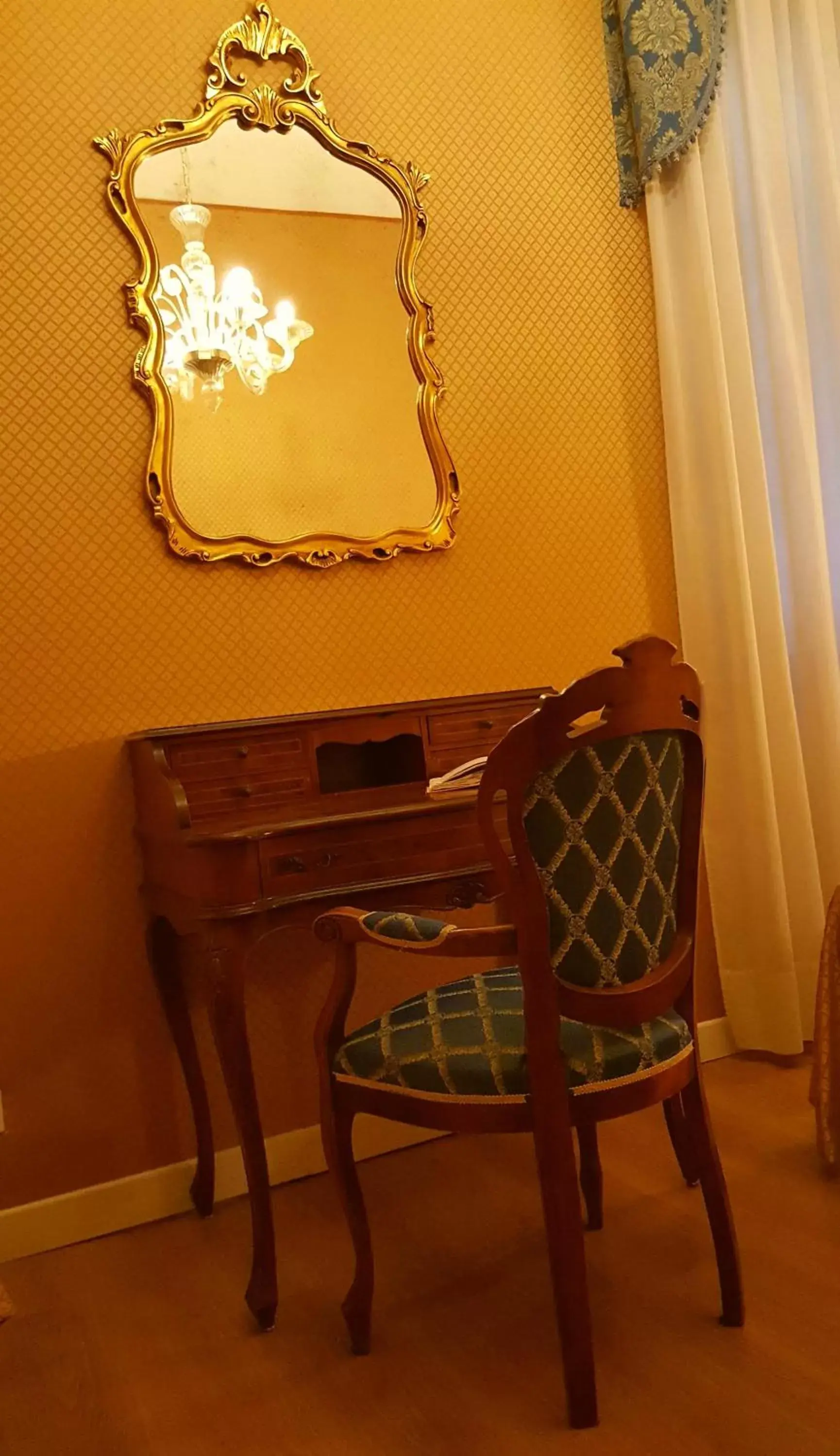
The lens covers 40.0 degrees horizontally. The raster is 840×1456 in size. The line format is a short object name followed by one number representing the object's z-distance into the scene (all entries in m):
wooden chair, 1.56
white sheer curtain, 3.02
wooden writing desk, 1.96
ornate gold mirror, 2.52
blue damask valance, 2.95
